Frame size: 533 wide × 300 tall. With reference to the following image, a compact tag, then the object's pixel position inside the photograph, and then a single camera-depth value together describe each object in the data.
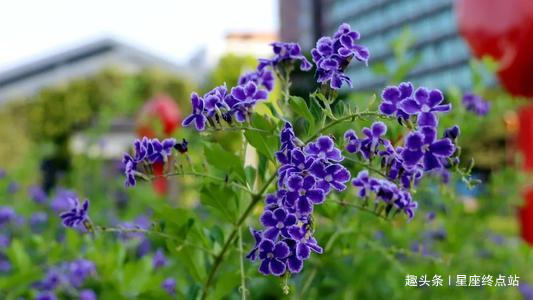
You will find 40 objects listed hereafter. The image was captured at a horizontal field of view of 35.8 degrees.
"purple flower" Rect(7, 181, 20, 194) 2.38
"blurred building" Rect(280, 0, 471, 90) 31.45
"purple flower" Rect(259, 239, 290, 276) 0.25
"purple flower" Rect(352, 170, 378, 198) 0.31
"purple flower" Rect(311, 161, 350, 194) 0.24
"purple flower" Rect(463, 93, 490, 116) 0.53
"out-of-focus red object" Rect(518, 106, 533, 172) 2.54
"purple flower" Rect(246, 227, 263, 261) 0.26
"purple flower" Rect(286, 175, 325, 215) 0.24
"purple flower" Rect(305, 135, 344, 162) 0.25
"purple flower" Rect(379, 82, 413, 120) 0.25
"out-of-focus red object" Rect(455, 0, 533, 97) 2.38
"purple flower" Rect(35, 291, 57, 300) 0.43
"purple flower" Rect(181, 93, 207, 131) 0.27
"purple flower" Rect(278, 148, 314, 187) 0.24
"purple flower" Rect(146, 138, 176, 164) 0.28
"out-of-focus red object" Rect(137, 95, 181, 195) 4.04
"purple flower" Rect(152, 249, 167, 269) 0.51
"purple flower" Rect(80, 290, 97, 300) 0.44
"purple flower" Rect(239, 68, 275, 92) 0.32
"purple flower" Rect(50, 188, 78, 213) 2.13
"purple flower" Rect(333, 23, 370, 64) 0.27
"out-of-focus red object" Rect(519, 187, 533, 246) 2.29
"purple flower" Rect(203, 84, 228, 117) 0.27
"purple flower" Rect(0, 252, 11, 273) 0.58
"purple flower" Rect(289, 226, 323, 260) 0.25
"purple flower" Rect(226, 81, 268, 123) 0.27
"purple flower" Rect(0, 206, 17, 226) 0.63
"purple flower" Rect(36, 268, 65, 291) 0.47
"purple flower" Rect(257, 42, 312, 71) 0.30
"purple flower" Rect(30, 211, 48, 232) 2.11
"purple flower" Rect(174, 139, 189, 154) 0.29
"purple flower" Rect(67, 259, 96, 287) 0.47
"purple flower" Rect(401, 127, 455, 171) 0.25
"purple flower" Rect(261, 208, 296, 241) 0.25
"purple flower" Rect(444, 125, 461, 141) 0.28
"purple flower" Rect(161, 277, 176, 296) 0.41
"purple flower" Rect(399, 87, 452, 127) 0.25
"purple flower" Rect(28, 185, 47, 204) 2.48
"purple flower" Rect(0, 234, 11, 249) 0.60
